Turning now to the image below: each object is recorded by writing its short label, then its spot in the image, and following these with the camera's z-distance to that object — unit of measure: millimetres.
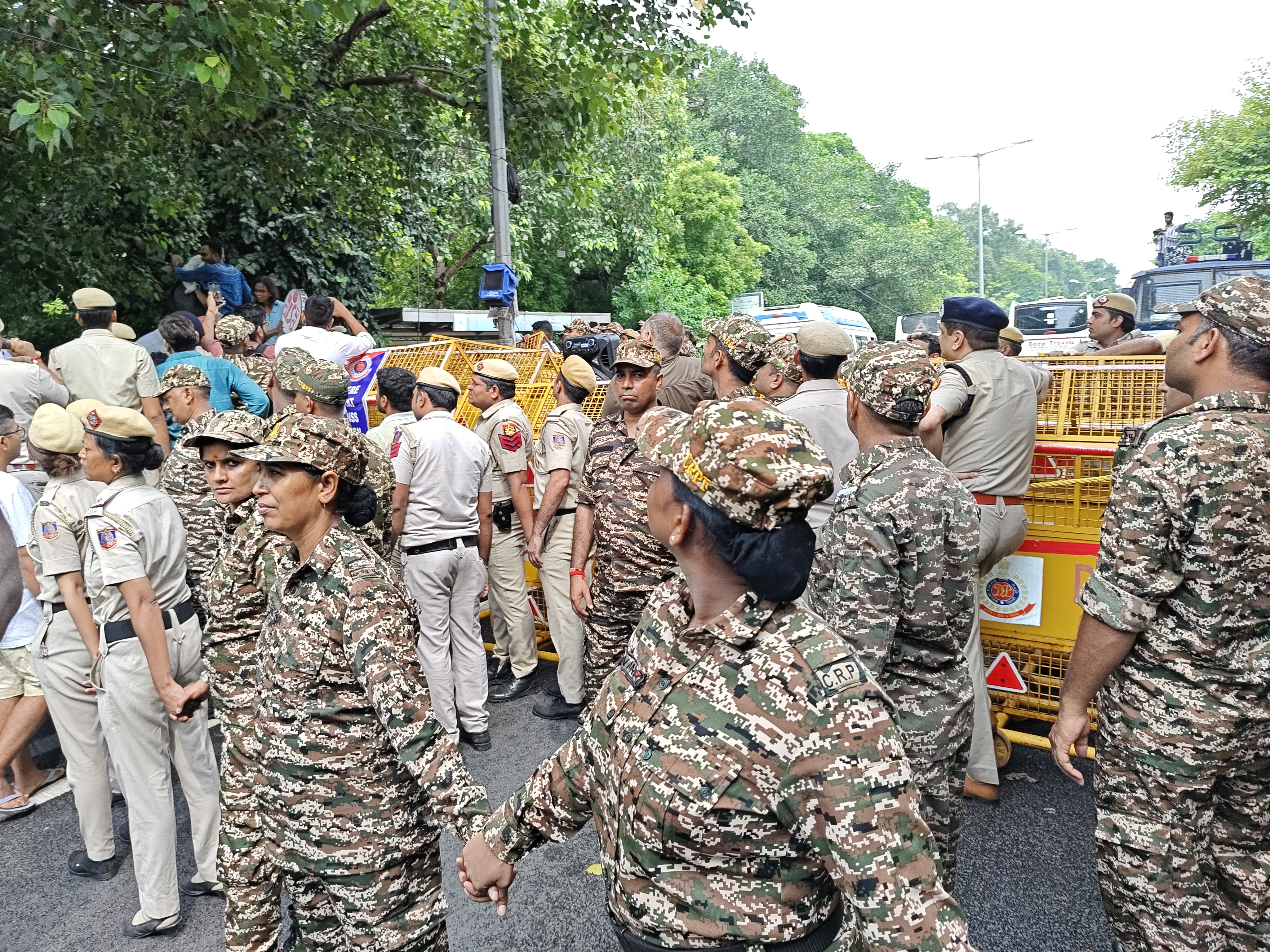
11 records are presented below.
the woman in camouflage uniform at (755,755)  1407
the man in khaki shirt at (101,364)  6195
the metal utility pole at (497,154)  9750
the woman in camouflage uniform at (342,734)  2273
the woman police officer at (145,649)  3234
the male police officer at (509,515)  5773
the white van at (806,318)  16547
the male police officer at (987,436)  4047
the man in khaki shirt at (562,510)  5398
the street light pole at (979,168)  36562
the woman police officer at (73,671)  3764
